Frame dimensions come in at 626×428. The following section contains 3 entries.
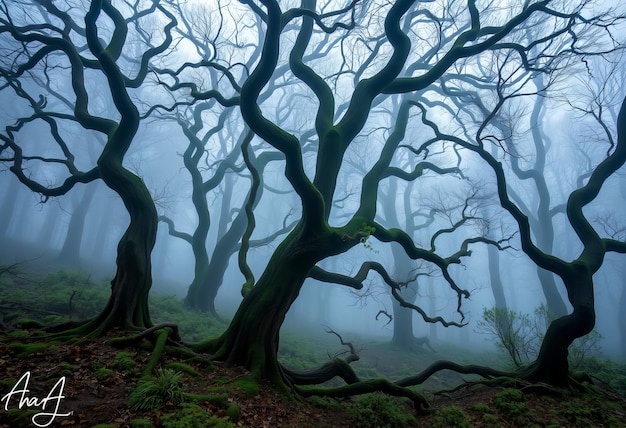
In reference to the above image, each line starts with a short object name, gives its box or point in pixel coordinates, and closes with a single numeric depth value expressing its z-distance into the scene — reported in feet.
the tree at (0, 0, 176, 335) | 21.47
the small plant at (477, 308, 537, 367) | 31.07
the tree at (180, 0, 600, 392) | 18.10
